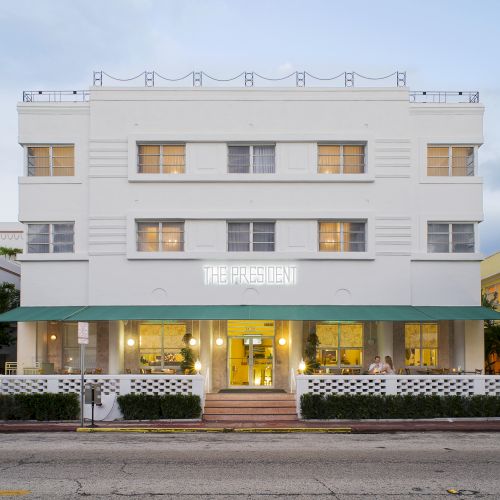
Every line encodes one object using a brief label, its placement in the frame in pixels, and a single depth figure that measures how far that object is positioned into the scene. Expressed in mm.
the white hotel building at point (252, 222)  25203
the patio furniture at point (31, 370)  24688
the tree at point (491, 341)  28547
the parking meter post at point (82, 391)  19688
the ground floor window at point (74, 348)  25984
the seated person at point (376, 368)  22516
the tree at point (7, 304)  28016
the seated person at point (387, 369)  22422
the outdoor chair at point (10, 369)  25125
